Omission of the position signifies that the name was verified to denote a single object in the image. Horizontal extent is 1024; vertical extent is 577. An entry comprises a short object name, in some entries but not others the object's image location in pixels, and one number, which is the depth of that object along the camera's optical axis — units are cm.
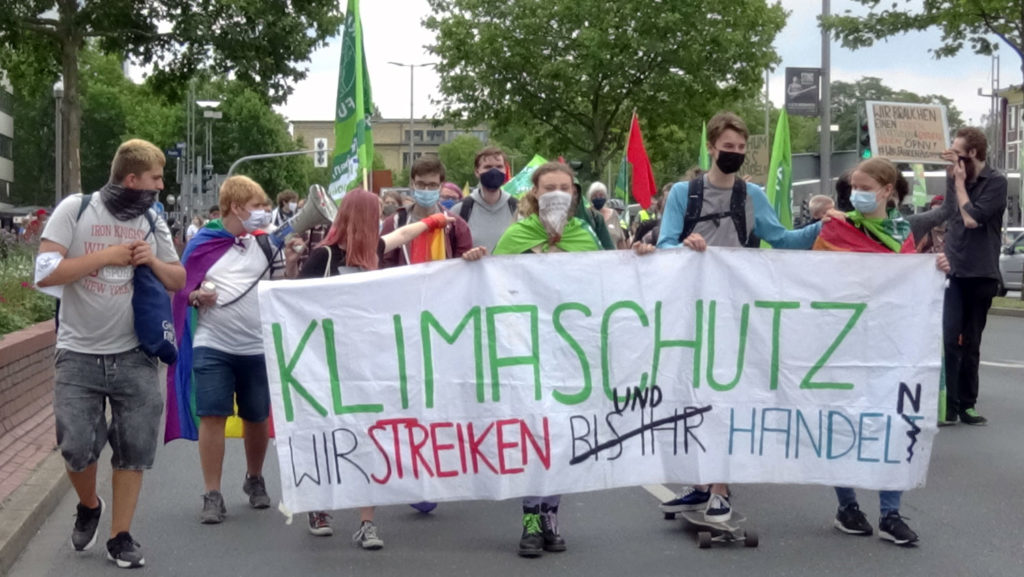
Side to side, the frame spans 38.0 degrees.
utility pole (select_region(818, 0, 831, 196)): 3027
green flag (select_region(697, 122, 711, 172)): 1853
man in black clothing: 998
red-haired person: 690
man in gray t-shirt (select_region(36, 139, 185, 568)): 621
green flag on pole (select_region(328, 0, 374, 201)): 1022
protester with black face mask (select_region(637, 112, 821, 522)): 676
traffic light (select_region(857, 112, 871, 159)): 2747
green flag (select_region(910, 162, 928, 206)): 2575
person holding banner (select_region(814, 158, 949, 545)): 689
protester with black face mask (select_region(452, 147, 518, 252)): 871
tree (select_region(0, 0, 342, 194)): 2105
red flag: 1867
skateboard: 665
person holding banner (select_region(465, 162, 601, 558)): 657
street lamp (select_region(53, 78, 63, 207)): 3272
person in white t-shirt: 734
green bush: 1174
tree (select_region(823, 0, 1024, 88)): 2522
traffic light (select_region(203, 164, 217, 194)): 4956
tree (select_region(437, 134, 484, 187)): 10331
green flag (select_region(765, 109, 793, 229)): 1360
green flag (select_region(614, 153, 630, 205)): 2218
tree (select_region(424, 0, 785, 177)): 3806
